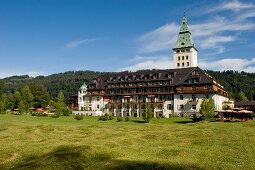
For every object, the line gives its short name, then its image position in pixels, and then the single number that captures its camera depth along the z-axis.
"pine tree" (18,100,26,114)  58.26
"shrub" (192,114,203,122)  42.47
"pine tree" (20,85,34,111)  81.86
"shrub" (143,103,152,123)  43.37
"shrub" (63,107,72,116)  56.41
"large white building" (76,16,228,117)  56.78
